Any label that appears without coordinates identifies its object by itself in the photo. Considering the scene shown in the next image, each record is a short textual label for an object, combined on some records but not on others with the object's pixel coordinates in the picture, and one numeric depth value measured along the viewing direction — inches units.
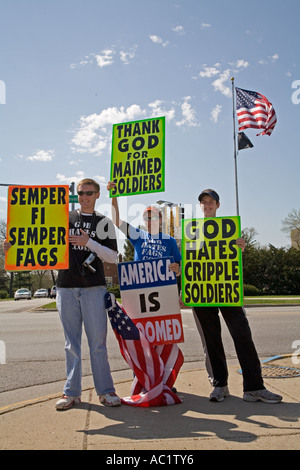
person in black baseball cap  167.8
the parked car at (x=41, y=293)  2156.7
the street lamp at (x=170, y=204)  795.7
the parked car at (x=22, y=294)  1881.9
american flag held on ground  166.7
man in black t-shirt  166.4
